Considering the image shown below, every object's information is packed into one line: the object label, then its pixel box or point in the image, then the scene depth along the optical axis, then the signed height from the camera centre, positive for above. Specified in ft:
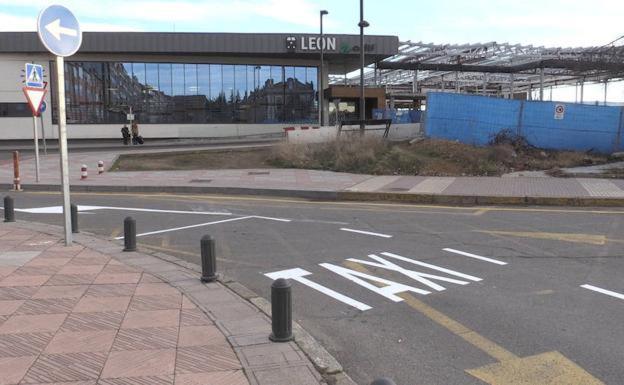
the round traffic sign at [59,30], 25.04 +4.38
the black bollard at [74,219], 32.17 -5.19
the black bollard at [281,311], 15.15 -4.92
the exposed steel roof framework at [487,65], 128.47 +18.44
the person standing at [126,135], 115.14 -1.62
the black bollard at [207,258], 21.53 -4.94
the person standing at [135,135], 116.67 -1.66
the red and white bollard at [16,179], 55.92 -5.11
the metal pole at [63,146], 26.84 -0.89
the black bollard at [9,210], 35.94 -5.15
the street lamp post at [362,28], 84.99 +14.63
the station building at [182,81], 130.00 +11.02
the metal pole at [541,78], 159.13 +12.90
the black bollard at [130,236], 26.86 -5.16
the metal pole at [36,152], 61.16 -2.60
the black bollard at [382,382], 9.12 -4.09
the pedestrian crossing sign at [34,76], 53.98 +4.93
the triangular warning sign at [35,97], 53.78 +2.95
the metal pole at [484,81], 200.99 +15.32
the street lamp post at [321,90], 126.34 +8.79
